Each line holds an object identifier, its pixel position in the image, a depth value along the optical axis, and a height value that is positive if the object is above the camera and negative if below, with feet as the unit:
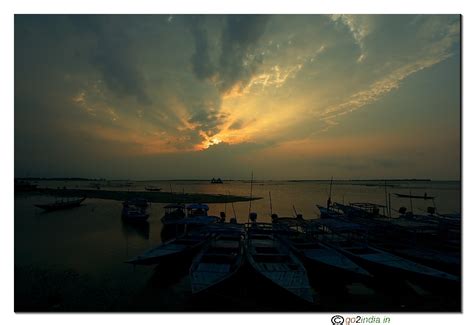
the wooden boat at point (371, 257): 34.91 -15.91
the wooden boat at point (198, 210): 88.81 -18.59
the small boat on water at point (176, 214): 89.18 -19.94
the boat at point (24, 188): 204.85 -23.46
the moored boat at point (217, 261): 30.45 -15.33
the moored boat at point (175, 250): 39.63 -16.08
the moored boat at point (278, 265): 28.81 -14.95
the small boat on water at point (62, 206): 112.91 -22.00
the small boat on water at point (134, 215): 87.45 -19.41
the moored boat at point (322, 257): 36.24 -16.02
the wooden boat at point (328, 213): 86.94 -18.34
